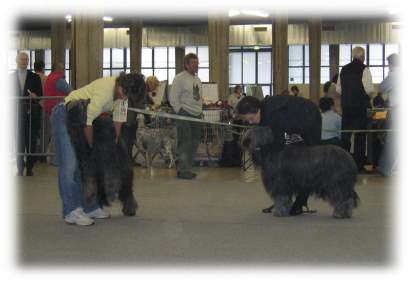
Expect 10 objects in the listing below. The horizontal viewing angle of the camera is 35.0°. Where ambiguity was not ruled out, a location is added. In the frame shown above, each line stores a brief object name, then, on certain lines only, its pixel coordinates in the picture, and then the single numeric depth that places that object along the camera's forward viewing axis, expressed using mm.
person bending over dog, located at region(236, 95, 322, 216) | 5219
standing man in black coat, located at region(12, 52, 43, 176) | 8859
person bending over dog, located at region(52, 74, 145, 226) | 4797
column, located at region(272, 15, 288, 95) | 18578
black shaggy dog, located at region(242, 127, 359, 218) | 5203
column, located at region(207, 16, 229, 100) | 18938
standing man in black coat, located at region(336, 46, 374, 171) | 8922
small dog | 10555
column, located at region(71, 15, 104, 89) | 9867
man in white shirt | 8508
